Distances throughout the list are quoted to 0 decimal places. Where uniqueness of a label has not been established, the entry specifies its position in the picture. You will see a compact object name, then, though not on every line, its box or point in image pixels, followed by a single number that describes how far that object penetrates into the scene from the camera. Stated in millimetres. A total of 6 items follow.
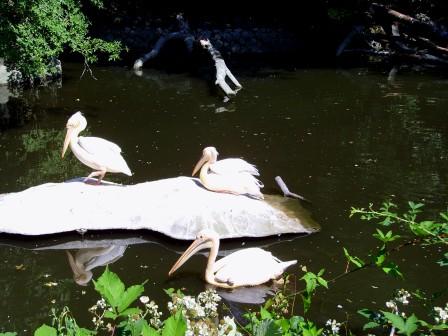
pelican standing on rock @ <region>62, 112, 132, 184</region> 6574
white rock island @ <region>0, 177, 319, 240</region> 6027
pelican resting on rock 6426
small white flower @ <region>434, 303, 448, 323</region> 2145
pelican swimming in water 5242
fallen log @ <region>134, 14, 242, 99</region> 11202
